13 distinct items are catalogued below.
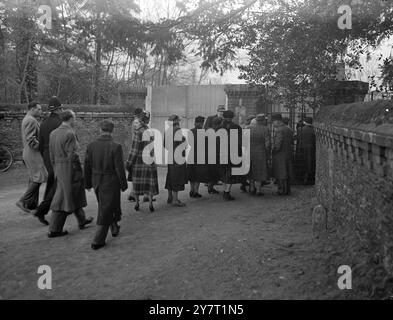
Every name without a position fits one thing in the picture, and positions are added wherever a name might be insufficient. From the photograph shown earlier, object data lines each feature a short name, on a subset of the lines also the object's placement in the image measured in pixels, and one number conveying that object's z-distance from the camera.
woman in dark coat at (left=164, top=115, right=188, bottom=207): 8.47
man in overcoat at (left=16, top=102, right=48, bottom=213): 7.76
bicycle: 13.90
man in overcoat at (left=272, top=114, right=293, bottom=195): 9.50
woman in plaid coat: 8.05
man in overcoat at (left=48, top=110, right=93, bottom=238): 6.69
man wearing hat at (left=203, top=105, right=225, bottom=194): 9.00
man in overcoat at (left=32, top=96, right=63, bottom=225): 7.40
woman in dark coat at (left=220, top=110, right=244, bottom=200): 8.90
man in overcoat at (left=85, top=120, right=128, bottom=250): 6.14
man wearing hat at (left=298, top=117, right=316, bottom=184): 10.36
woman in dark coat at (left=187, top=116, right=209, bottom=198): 9.17
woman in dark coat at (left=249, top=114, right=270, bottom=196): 9.23
